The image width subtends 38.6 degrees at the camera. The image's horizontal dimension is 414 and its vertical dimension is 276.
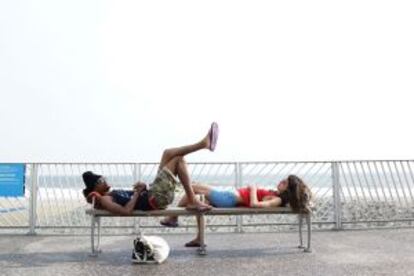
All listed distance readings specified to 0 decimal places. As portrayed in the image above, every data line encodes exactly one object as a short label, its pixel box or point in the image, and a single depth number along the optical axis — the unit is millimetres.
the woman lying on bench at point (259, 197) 7371
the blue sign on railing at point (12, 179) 10164
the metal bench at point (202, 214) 7133
